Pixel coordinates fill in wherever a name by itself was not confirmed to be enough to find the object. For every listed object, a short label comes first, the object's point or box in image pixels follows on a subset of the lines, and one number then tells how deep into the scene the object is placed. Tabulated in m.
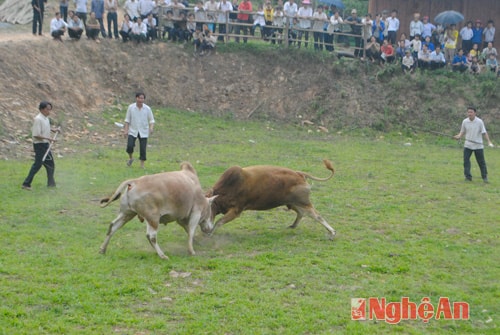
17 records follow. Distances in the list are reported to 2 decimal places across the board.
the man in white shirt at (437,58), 28.00
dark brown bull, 11.89
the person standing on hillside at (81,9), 26.71
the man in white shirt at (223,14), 28.52
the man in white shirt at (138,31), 27.58
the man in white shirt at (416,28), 28.38
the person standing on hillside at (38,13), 25.03
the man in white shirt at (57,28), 25.11
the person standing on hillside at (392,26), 28.31
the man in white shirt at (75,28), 25.69
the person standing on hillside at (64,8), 26.11
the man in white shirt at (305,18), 28.55
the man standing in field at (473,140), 17.36
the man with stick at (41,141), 14.32
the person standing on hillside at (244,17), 29.12
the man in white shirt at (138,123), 16.56
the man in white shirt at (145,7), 28.00
